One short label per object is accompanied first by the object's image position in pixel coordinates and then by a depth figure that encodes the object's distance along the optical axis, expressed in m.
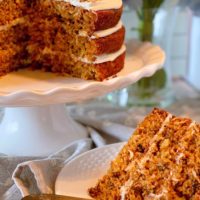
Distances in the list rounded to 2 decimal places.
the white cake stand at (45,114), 0.64
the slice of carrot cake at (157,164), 0.52
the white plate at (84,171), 0.56
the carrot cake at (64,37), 0.67
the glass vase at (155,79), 0.87
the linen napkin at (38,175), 0.58
